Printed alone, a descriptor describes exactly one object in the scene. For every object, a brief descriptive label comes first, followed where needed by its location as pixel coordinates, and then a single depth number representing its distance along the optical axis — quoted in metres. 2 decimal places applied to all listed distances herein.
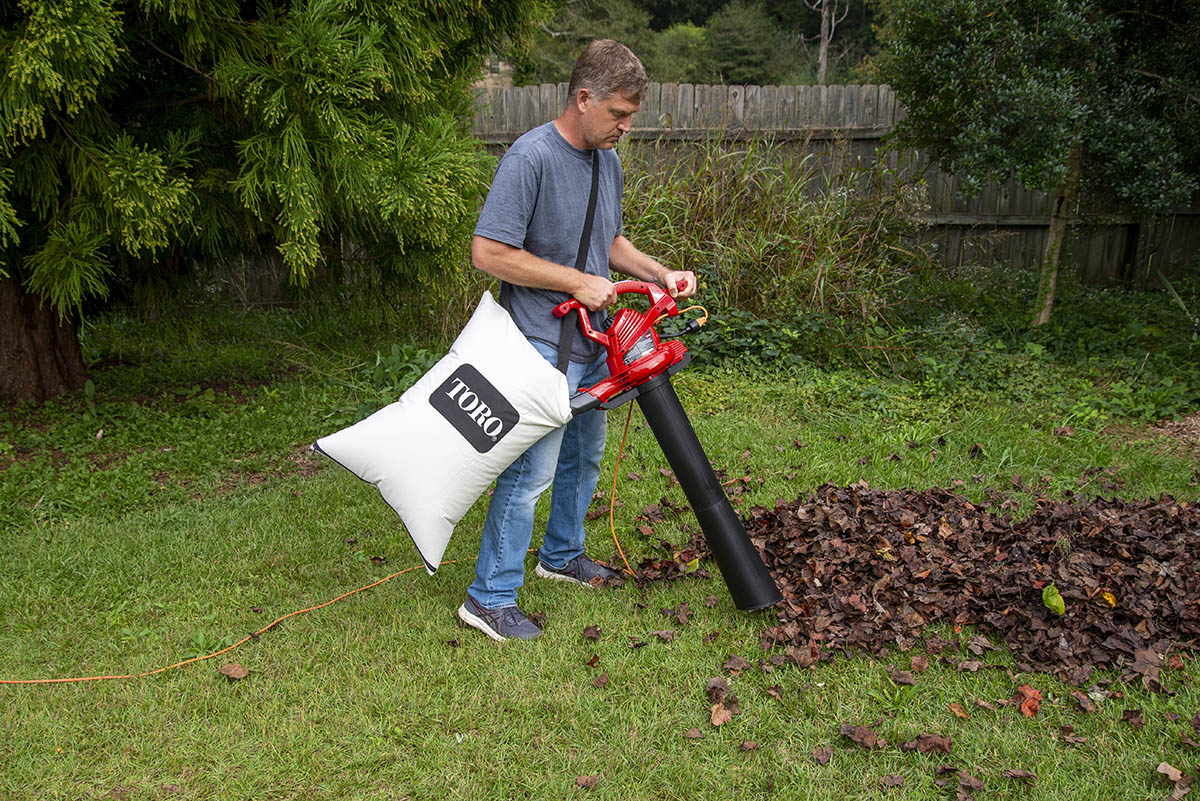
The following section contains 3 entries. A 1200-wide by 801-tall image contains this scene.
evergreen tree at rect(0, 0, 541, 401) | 4.10
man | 2.75
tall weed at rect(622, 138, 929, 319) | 6.69
